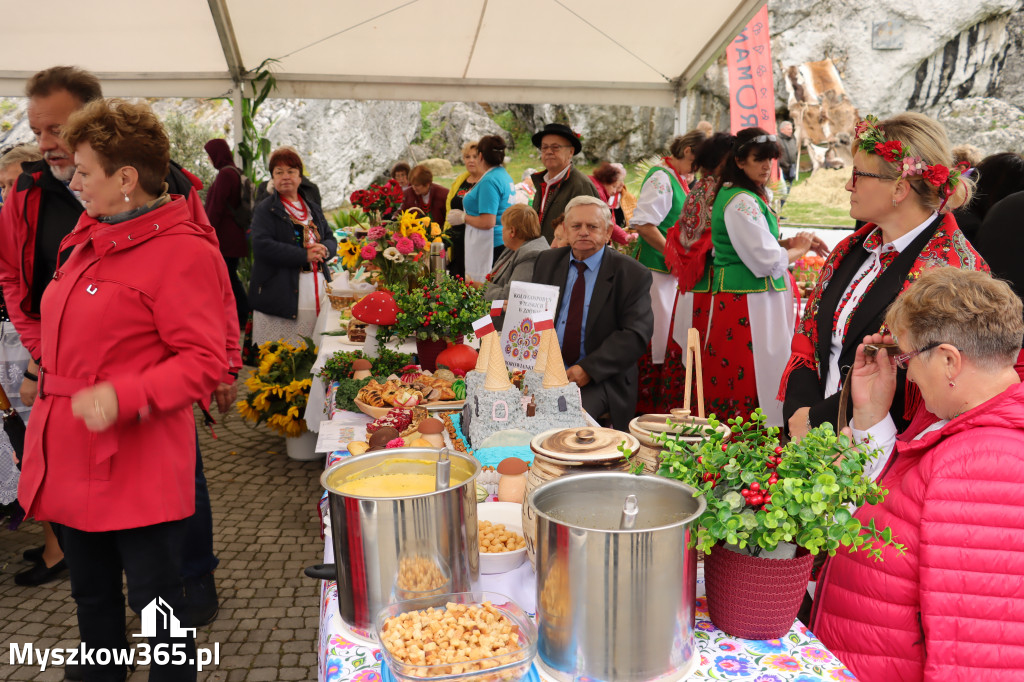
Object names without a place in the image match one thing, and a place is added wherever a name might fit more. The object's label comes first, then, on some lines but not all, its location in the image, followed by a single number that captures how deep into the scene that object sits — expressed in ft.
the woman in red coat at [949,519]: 4.12
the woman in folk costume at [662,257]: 14.87
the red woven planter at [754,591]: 3.86
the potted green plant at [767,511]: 3.62
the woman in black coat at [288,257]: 15.89
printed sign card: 8.06
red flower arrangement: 14.08
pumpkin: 9.43
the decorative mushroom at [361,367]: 9.03
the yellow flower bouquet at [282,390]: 14.05
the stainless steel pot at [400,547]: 3.65
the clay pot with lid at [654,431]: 4.75
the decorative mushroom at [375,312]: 10.57
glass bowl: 3.08
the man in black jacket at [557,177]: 16.06
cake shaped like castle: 6.81
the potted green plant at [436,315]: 9.49
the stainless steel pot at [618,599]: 3.18
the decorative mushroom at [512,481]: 5.30
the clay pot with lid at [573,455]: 4.50
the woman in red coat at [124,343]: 5.66
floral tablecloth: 3.72
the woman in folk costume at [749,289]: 12.30
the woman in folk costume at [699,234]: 13.29
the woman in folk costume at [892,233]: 6.21
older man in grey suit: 10.70
